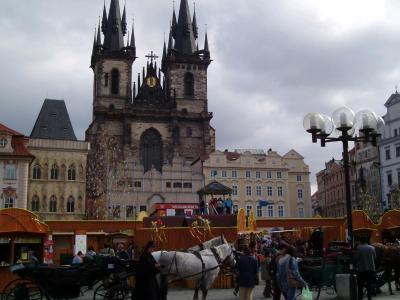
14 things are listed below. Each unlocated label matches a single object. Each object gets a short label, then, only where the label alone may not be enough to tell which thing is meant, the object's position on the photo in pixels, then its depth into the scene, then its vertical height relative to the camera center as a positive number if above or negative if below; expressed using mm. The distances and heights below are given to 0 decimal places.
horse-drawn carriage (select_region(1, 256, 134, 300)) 12422 -1085
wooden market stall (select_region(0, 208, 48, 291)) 18100 +244
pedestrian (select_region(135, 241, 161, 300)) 10586 -895
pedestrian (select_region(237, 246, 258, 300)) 11367 -938
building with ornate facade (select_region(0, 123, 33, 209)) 47000 +5615
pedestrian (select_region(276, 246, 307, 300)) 10461 -865
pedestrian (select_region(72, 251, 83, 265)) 17520 -843
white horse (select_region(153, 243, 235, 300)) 12805 -839
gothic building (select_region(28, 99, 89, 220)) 54469 +6000
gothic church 66438 +15867
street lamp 11719 +2382
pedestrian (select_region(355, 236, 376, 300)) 13398 -866
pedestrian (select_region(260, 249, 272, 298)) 15328 -1296
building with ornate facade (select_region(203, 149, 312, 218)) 67688 +6774
